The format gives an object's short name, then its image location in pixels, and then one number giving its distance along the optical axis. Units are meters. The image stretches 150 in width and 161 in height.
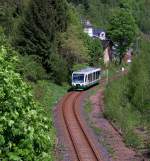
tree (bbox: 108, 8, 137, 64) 102.94
